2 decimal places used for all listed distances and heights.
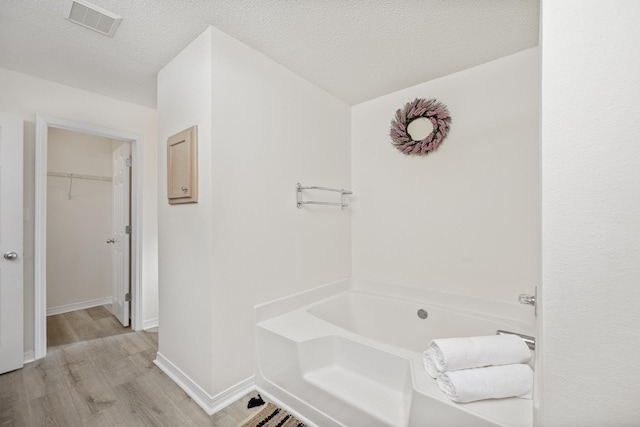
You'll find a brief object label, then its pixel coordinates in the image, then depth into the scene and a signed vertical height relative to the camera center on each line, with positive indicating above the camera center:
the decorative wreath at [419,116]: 2.14 +0.74
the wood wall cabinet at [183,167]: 1.68 +0.31
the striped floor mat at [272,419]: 1.48 -1.14
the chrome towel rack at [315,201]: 2.15 +0.16
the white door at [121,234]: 2.82 -0.22
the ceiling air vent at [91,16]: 1.43 +1.08
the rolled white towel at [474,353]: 1.19 -0.62
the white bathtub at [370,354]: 1.14 -0.81
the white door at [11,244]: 1.96 -0.22
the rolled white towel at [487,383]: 1.09 -0.69
